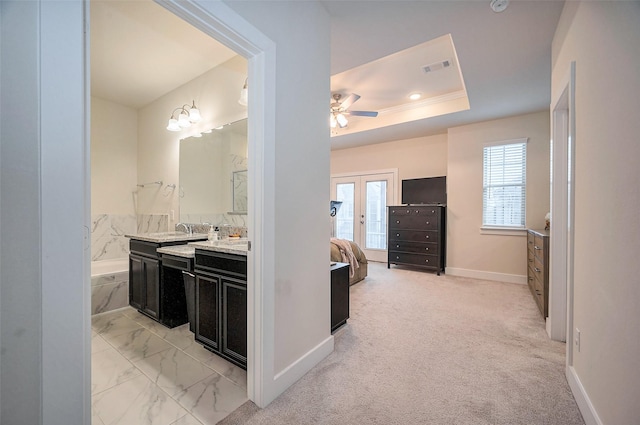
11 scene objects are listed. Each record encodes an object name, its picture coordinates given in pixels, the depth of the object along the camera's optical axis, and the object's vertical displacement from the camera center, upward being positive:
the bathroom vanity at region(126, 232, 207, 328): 2.64 -0.77
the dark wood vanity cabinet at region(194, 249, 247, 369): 1.82 -0.69
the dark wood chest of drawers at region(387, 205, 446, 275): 4.69 -0.48
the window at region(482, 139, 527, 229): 4.22 +0.42
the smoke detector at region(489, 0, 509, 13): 2.00 +1.56
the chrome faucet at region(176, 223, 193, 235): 3.37 -0.23
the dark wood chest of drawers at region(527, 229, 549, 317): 2.69 -0.65
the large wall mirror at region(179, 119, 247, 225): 3.04 +0.43
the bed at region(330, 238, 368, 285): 3.75 -0.71
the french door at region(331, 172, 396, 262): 5.86 +0.02
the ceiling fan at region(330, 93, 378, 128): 3.56 +1.41
